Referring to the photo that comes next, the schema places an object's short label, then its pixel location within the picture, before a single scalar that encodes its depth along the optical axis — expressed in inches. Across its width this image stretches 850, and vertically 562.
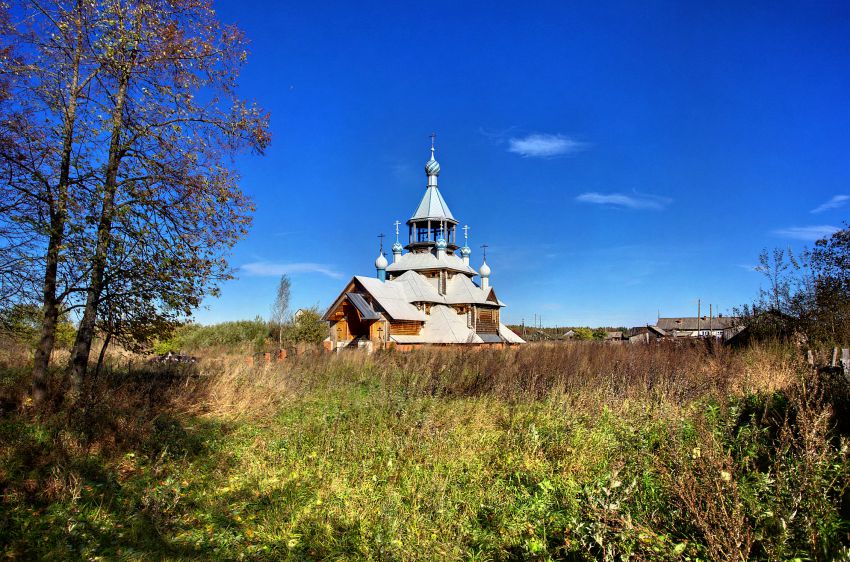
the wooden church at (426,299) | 1107.3
